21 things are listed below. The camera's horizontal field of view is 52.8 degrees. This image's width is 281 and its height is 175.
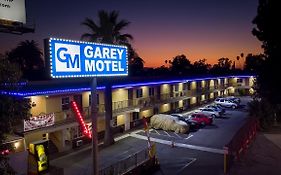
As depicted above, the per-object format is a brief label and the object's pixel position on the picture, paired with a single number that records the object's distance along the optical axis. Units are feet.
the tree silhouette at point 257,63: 93.56
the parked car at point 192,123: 107.96
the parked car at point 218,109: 137.21
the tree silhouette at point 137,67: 232.57
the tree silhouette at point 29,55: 213.46
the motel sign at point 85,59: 37.35
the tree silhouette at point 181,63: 367.13
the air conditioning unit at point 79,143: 85.76
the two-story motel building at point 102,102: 73.57
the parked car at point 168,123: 100.48
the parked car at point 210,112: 130.82
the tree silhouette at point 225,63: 459.85
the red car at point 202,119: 114.83
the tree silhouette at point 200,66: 352.73
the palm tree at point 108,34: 87.15
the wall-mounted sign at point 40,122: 66.64
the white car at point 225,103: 162.93
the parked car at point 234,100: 169.58
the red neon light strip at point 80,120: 52.16
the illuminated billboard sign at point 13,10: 86.81
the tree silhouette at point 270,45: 81.82
